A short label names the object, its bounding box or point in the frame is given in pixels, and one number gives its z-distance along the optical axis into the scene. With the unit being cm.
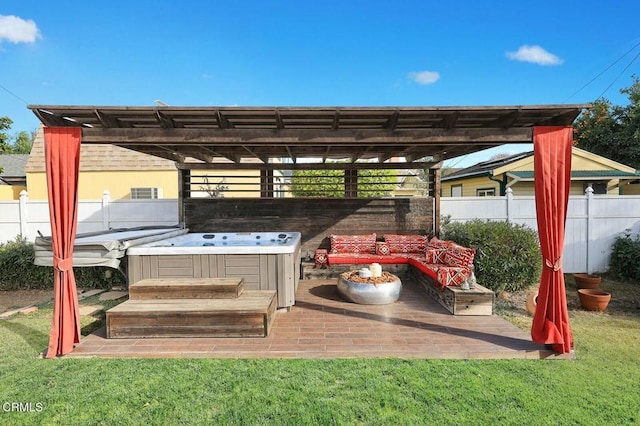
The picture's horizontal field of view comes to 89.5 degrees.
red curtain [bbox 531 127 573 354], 346
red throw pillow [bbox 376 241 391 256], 685
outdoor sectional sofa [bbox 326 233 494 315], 453
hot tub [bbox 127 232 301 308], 466
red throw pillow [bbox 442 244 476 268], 506
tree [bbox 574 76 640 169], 1310
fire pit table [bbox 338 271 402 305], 488
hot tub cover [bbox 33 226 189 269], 459
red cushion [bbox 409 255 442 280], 511
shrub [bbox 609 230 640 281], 675
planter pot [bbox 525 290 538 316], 488
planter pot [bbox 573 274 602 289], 610
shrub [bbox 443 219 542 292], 580
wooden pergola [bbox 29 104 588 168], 364
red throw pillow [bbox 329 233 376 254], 701
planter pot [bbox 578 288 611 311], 514
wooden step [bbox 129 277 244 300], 423
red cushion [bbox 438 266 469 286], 472
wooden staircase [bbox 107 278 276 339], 377
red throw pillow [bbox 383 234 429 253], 695
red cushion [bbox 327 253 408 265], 645
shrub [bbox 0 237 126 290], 626
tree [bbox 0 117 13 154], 1088
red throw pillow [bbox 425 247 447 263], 571
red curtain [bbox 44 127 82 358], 348
